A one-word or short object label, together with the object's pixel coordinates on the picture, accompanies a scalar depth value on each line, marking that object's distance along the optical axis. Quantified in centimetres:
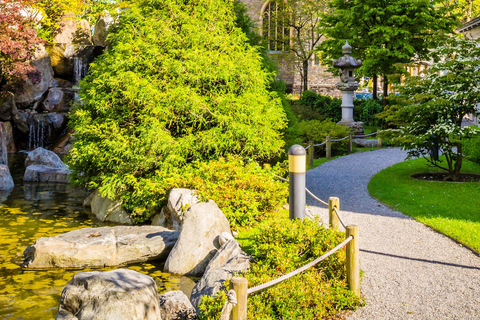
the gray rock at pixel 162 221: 1012
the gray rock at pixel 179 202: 929
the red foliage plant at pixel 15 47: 2523
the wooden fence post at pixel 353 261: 566
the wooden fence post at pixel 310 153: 1723
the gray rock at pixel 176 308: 577
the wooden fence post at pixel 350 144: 2017
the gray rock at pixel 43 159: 1852
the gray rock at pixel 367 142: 2181
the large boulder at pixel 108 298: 527
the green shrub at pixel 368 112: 2655
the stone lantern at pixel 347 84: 2352
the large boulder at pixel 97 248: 802
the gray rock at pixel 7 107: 2567
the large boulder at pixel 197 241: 780
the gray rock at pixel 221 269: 606
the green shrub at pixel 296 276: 529
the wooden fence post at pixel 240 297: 420
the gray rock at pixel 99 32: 3584
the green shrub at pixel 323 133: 2022
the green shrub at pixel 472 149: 1588
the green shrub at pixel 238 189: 955
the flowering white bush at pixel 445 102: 1241
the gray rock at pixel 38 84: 2659
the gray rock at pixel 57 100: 2680
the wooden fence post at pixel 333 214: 694
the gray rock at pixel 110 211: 1088
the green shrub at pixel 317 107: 2519
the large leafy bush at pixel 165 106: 1045
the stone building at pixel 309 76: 4353
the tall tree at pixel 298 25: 3747
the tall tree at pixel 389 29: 2556
